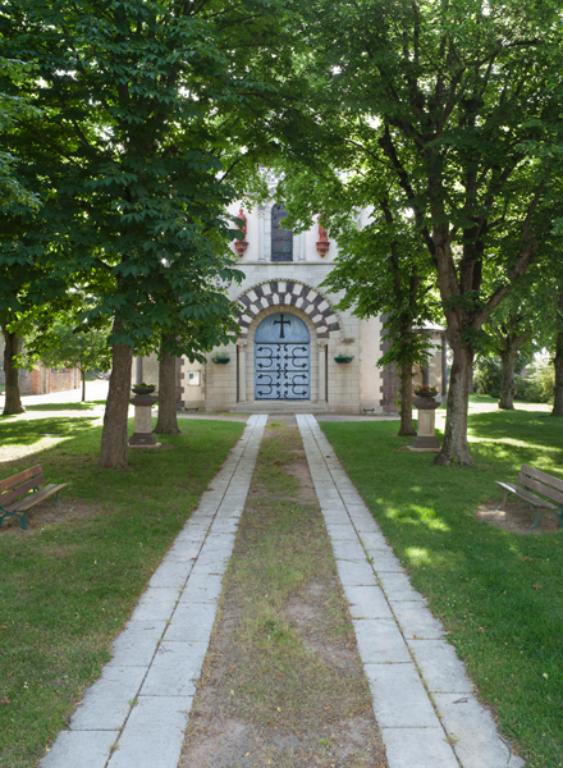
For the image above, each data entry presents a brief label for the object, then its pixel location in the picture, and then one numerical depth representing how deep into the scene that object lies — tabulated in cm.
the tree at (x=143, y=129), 853
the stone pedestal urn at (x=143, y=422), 1608
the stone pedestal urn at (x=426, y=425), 1584
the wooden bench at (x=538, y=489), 815
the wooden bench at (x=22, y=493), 793
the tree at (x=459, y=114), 1015
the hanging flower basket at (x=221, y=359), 2634
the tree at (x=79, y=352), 2670
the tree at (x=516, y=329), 1798
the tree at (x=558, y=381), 2492
